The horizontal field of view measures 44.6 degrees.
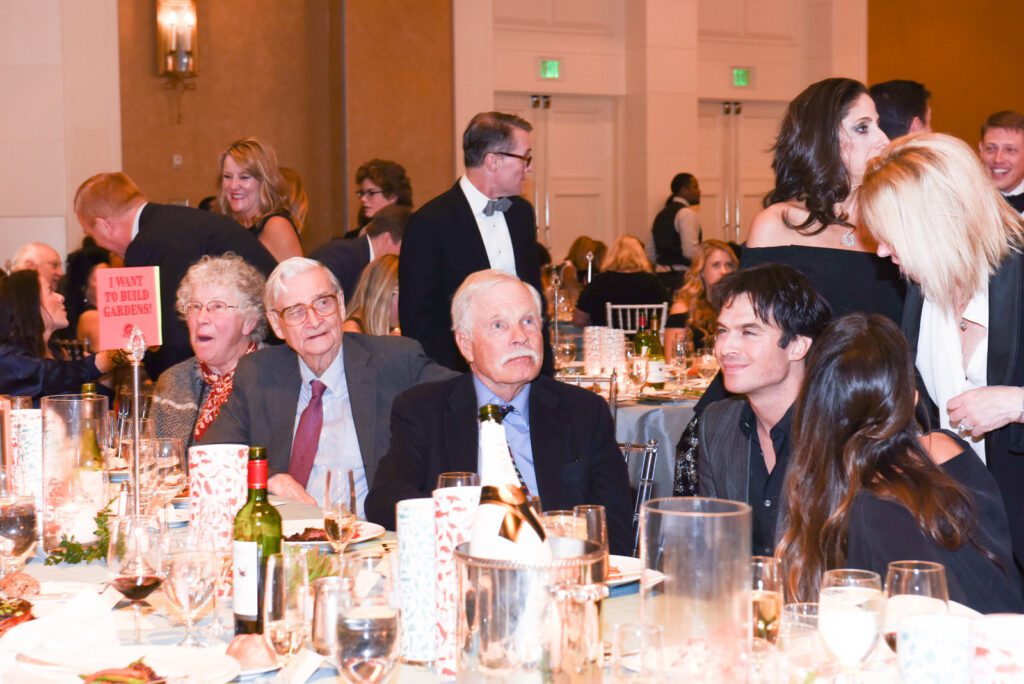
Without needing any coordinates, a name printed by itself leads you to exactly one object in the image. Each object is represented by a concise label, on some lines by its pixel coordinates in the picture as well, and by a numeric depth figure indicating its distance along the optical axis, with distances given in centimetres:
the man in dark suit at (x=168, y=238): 475
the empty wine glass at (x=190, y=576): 191
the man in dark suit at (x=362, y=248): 588
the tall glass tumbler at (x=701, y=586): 133
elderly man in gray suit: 354
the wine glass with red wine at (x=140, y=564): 197
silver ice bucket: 145
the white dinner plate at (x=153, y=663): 176
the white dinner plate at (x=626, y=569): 215
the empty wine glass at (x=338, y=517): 237
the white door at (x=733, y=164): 1205
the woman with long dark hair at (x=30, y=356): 462
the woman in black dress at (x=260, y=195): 557
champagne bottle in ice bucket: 158
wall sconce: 973
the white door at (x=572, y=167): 1138
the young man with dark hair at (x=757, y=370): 300
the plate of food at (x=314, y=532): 251
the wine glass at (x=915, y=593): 158
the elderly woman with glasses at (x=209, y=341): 383
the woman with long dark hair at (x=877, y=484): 210
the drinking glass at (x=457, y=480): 193
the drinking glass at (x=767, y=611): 171
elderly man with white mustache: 310
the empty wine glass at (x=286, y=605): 175
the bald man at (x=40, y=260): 671
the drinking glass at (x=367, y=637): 154
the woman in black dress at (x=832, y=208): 338
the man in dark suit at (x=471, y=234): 479
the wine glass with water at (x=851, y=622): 159
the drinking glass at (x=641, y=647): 137
